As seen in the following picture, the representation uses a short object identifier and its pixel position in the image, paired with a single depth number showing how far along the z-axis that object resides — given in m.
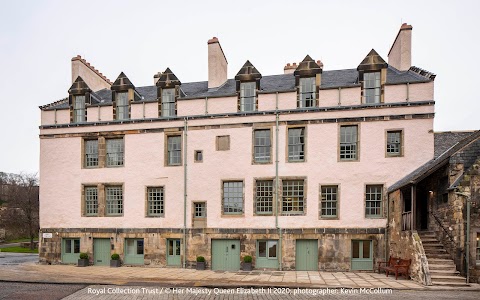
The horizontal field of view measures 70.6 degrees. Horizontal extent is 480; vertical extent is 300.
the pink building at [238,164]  19.55
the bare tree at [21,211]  42.41
